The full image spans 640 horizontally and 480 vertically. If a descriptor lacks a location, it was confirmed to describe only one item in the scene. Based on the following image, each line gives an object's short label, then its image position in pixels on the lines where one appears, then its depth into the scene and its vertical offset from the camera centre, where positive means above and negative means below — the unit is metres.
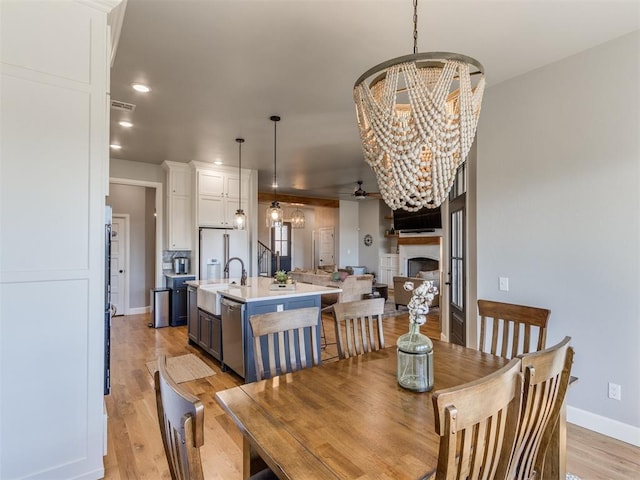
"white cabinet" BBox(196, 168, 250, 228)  6.31 +0.89
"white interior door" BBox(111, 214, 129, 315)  6.84 -0.42
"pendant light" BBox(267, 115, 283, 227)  5.24 +0.48
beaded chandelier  1.37 +0.50
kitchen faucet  4.36 -0.47
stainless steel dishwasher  3.40 -0.97
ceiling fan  7.67 +1.13
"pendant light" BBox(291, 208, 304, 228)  9.84 +0.69
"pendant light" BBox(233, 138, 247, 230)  5.16 +0.92
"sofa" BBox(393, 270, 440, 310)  7.27 -0.90
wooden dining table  1.04 -0.67
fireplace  9.83 -0.64
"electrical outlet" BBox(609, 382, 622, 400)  2.51 -1.08
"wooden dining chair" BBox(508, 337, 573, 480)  1.12 -0.59
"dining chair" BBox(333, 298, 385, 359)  2.20 -0.53
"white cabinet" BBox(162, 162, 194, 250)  6.21 +0.65
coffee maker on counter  6.26 -0.42
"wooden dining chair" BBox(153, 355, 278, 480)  0.80 -0.46
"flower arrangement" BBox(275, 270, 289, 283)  4.08 -0.41
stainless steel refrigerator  6.23 -0.14
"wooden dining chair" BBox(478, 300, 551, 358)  2.09 -0.49
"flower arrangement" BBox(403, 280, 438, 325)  1.62 -0.29
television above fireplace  8.68 +0.60
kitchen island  3.32 -0.67
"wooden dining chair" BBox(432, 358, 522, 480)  0.84 -0.49
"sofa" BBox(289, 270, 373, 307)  6.00 -0.77
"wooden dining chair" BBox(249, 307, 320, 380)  1.85 -0.54
